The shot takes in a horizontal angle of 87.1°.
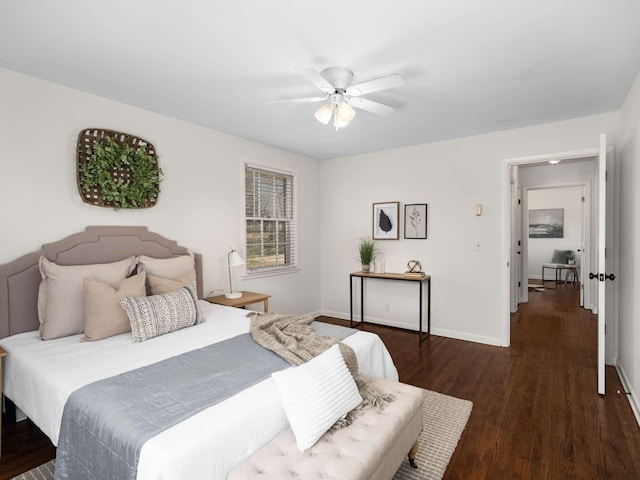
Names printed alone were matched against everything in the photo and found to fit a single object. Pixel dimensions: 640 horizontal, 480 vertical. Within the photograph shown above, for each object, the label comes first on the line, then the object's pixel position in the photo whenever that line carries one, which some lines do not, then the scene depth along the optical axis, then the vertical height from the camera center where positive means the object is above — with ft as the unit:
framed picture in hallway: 28.22 +0.91
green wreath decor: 8.96 +1.75
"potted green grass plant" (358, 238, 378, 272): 15.25 -0.90
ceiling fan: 6.97 +3.17
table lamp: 11.78 -0.93
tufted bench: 4.15 -2.91
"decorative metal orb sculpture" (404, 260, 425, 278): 14.40 -1.49
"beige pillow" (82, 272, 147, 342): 7.29 -1.66
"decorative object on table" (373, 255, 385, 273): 15.39 -1.44
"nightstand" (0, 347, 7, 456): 6.32 -2.21
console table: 13.74 -1.83
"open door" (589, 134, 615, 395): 8.57 -0.85
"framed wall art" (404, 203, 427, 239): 14.48 +0.61
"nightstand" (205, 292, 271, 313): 11.22 -2.20
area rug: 6.16 -4.33
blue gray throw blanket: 4.19 -2.37
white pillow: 4.70 -2.43
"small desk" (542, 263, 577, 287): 26.21 -2.67
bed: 4.03 -2.30
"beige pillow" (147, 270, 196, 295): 8.69 -1.28
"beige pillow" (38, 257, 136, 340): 7.38 -1.40
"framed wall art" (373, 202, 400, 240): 15.17 +0.63
